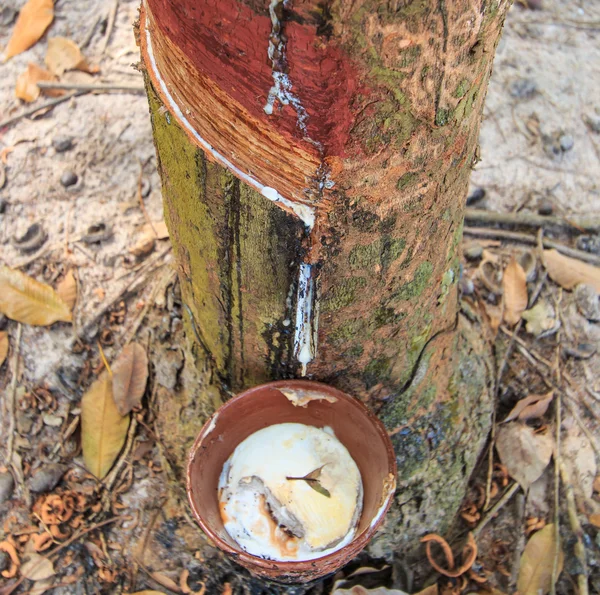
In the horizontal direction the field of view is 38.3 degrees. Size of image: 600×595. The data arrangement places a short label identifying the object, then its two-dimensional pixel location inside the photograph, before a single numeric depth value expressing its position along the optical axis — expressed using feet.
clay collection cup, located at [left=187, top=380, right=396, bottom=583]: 1.78
